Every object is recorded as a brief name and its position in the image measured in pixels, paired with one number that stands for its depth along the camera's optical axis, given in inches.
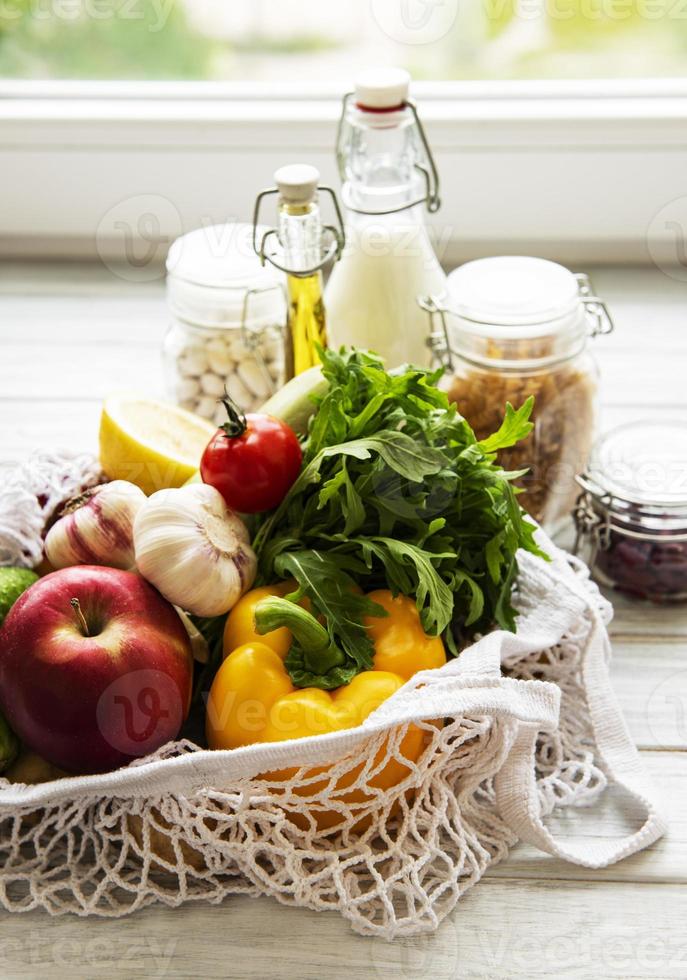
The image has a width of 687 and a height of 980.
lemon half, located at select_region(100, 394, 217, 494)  35.7
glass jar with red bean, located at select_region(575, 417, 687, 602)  36.2
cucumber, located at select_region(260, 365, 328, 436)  34.5
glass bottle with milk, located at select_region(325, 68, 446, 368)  39.9
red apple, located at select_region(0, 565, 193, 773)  27.9
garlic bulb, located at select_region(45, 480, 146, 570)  31.8
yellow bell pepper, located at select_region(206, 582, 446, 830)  28.4
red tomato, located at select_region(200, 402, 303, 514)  31.4
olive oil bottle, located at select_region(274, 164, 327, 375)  37.8
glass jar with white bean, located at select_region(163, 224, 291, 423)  40.9
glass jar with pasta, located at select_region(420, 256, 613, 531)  37.6
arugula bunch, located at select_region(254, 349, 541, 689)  29.8
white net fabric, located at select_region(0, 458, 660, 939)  27.3
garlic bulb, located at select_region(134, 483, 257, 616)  30.2
